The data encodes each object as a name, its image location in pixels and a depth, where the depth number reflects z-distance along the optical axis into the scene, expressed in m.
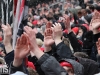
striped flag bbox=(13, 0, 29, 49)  8.45
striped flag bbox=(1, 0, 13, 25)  8.96
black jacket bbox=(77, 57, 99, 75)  7.49
